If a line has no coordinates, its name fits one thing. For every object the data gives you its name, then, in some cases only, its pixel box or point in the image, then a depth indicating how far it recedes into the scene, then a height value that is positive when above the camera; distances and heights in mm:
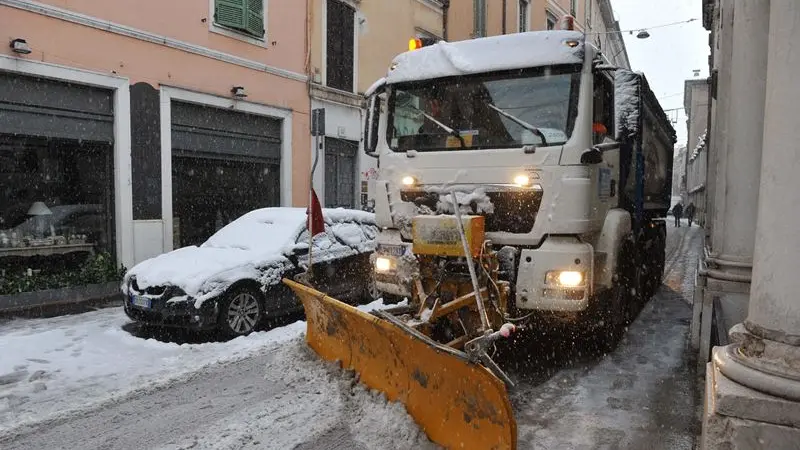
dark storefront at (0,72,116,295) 9422 +5
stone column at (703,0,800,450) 2604 -540
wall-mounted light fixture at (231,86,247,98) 12758 +2096
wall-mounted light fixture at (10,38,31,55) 8953 +2139
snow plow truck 4973 -81
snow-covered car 6715 -1136
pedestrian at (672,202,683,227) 31239 -1094
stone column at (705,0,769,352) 5332 +318
